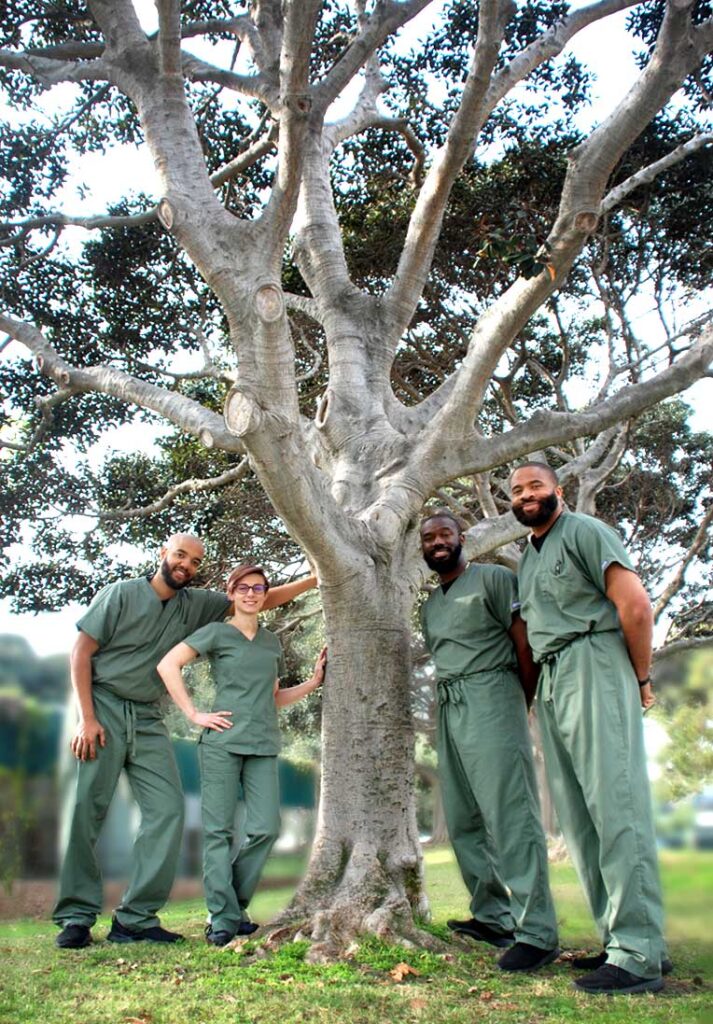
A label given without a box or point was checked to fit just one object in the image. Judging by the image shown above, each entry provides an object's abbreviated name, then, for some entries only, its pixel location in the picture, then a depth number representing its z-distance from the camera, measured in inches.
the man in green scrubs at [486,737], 195.3
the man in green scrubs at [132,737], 217.0
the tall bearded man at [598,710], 166.7
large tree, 210.8
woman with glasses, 210.8
